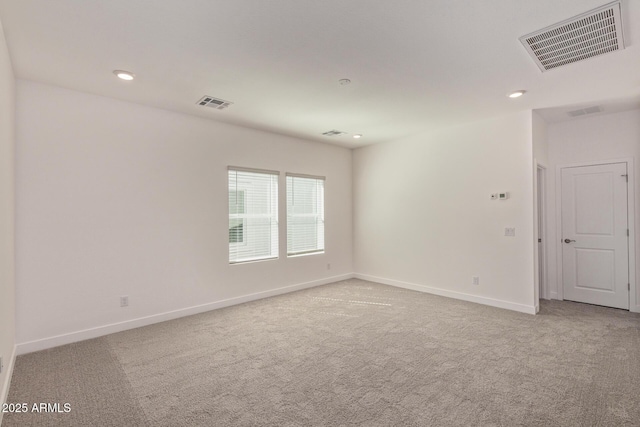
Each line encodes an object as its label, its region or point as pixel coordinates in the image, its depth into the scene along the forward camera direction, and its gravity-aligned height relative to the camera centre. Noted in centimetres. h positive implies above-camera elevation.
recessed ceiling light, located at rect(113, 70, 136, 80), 294 +137
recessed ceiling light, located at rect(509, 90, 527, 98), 345 +138
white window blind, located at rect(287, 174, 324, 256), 548 +5
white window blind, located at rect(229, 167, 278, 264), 473 +5
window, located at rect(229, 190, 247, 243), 470 +0
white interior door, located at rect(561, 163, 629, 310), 432 -27
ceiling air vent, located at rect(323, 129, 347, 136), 508 +140
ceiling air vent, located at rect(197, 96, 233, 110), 365 +138
